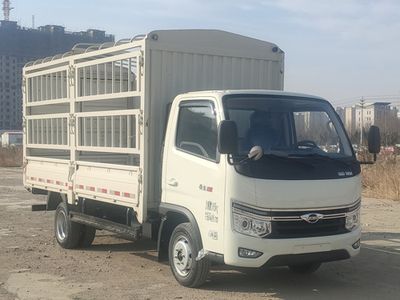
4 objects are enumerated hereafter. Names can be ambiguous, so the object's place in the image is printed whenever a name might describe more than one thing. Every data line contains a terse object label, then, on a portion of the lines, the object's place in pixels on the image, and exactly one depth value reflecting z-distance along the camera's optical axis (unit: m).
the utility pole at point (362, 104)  43.28
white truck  6.25
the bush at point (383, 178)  17.88
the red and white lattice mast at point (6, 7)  142.75
